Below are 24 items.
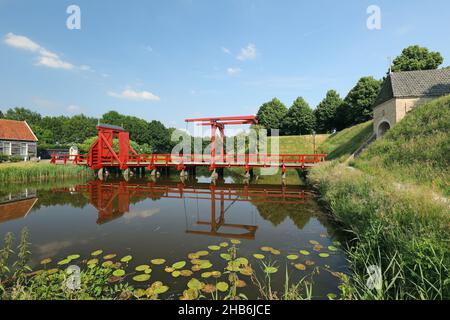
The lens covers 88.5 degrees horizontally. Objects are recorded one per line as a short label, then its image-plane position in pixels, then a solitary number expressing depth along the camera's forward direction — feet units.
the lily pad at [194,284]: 12.06
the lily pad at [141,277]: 12.72
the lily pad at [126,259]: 15.12
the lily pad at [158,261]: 14.83
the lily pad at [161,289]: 11.62
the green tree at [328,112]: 133.08
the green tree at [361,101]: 109.19
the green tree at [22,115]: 204.52
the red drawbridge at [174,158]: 56.54
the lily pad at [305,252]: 16.35
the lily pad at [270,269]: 13.62
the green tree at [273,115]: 150.71
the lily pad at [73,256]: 15.45
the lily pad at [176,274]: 13.18
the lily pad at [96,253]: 16.15
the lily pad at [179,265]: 14.20
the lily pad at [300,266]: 14.21
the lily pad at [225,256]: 15.30
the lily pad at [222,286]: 11.81
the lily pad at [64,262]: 14.67
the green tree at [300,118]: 138.31
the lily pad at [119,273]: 13.18
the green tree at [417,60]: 93.30
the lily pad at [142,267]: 13.91
